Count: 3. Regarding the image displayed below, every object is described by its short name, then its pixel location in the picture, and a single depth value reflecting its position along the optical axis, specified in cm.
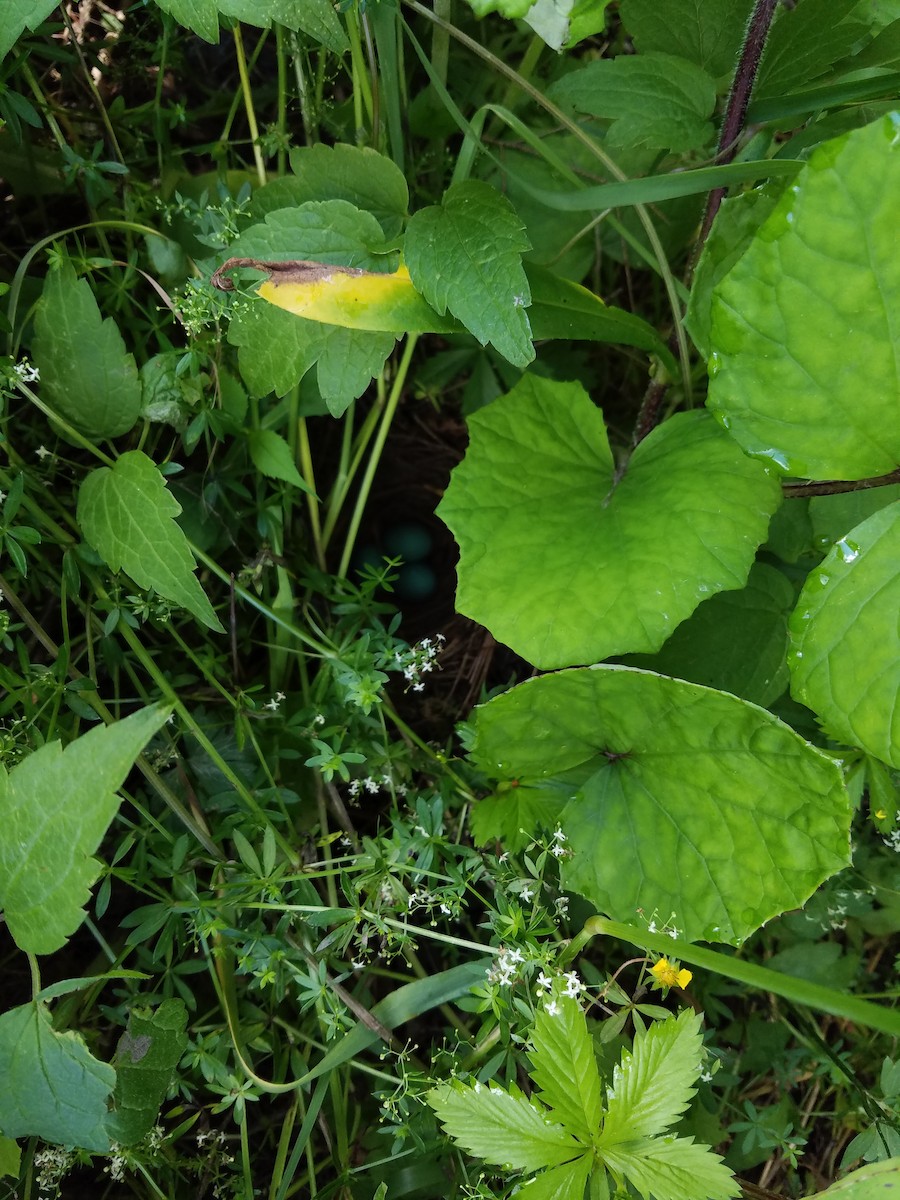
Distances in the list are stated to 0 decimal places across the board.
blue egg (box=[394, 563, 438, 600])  46
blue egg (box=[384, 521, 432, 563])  46
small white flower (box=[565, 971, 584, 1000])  29
